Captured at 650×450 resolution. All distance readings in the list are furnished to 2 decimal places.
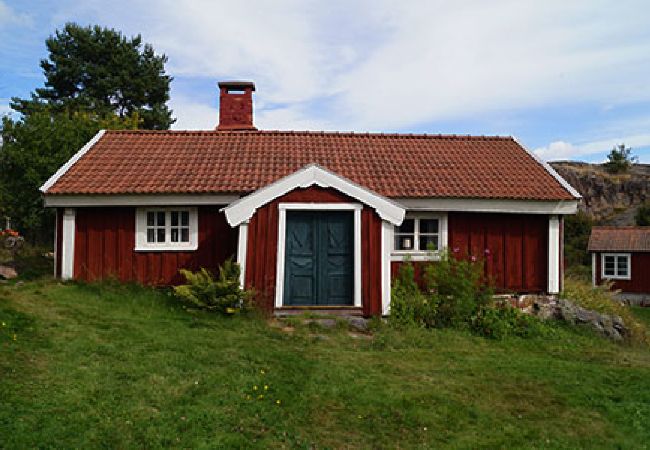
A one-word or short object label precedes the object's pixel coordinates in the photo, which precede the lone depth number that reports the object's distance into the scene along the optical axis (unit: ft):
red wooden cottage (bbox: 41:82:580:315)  36.65
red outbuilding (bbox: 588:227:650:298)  92.27
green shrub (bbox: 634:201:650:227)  129.06
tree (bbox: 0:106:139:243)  72.49
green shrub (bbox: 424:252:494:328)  36.37
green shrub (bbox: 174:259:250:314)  34.91
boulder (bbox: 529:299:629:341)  40.06
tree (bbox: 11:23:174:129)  113.70
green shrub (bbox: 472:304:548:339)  35.68
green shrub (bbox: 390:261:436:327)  35.91
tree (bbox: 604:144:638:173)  175.42
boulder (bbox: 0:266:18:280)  45.96
